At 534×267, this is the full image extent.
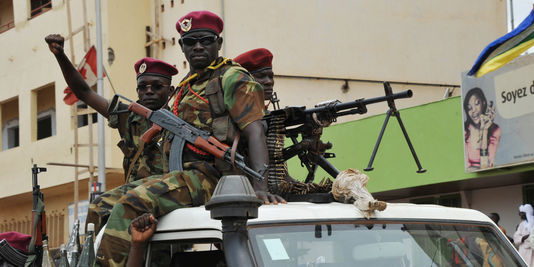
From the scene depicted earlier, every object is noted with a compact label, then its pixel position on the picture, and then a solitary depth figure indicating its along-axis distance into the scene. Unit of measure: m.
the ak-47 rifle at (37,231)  11.09
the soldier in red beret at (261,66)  10.61
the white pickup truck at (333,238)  6.51
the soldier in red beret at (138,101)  9.61
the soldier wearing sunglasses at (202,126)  7.63
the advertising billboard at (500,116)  25.81
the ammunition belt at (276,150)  8.80
